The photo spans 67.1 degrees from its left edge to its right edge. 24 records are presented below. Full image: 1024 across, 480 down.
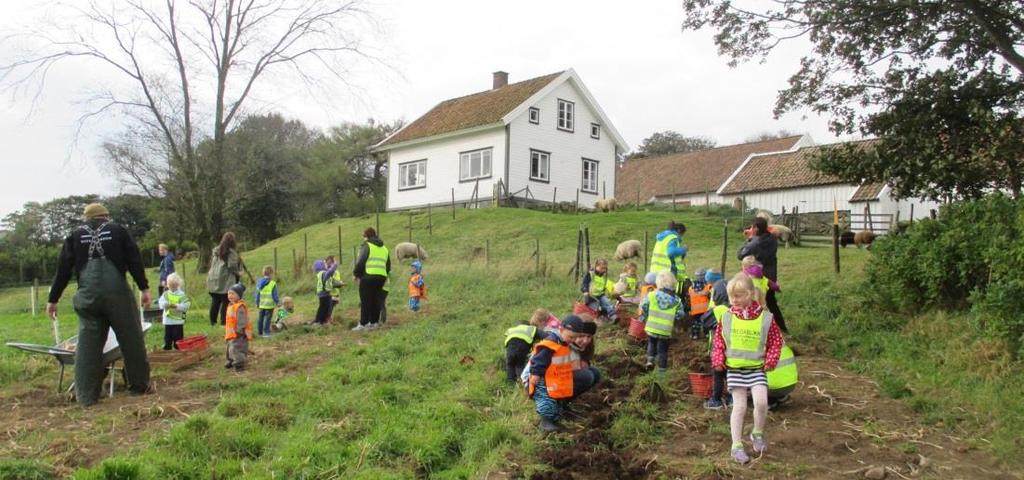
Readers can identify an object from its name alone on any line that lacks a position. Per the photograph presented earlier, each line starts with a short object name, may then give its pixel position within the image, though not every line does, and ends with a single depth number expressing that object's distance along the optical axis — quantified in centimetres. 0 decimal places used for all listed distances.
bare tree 2827
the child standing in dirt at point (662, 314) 833
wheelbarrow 773
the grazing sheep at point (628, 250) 2008
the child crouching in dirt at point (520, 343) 770
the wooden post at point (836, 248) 1433
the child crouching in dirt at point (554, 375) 673
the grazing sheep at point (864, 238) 2339
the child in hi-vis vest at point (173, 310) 1082
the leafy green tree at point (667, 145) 6588
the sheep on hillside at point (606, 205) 3291
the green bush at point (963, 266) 807
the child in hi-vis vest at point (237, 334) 945
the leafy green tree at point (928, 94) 1093
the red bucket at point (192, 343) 1025
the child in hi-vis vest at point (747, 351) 593
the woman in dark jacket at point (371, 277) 1250
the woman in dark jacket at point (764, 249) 1035
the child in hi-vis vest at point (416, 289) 1462
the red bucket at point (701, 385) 748
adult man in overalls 760
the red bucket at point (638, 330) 962
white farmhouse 3319
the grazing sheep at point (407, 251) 2381
